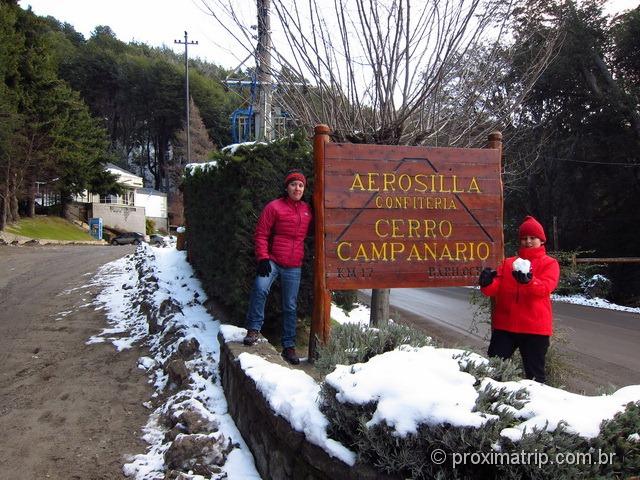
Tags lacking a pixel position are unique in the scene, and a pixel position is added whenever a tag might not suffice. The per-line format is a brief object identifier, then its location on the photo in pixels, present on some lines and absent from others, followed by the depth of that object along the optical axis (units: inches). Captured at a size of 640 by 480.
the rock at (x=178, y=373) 186.4
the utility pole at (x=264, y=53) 193.8
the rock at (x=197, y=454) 129.0
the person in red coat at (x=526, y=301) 137.7
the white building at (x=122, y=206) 1829.5
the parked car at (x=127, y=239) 1430.9
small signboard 1626.5
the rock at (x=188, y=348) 203.4
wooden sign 161.9
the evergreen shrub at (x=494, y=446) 72.6
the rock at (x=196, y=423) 145.5
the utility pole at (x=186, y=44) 1272.5
